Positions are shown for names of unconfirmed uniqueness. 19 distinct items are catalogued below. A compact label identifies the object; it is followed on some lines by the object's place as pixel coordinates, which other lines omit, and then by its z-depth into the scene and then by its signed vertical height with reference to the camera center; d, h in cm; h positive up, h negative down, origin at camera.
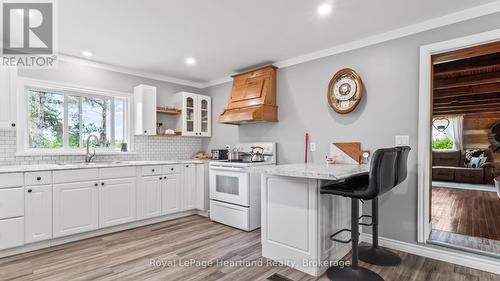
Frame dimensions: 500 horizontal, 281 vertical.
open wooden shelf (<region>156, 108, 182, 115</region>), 430 +50
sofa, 703 -84
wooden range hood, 368 +63
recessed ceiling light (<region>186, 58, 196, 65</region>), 374 +119
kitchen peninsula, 222 -74
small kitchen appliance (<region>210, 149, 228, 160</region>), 445 -25
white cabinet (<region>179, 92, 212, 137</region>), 454 +46
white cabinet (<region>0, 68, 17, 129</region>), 287 +48
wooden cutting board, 305 -15
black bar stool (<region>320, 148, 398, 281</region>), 192 -41
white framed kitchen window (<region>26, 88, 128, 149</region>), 342 +30
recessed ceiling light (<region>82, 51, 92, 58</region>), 339 +117
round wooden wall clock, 303 +61
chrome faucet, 355 -23
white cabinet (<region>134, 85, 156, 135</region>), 407 +49
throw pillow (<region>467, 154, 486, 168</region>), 729 -63
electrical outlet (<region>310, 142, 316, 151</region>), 347 -8
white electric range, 346 -75
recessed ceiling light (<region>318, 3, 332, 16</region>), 231 +123
